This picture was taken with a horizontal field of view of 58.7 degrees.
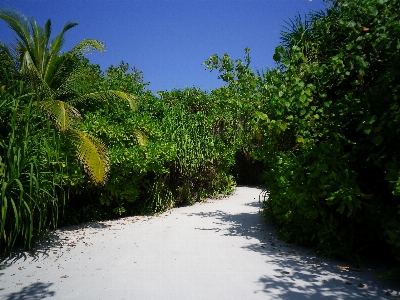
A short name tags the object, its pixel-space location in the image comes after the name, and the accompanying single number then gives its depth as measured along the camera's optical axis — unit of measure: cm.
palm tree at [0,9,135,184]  785
